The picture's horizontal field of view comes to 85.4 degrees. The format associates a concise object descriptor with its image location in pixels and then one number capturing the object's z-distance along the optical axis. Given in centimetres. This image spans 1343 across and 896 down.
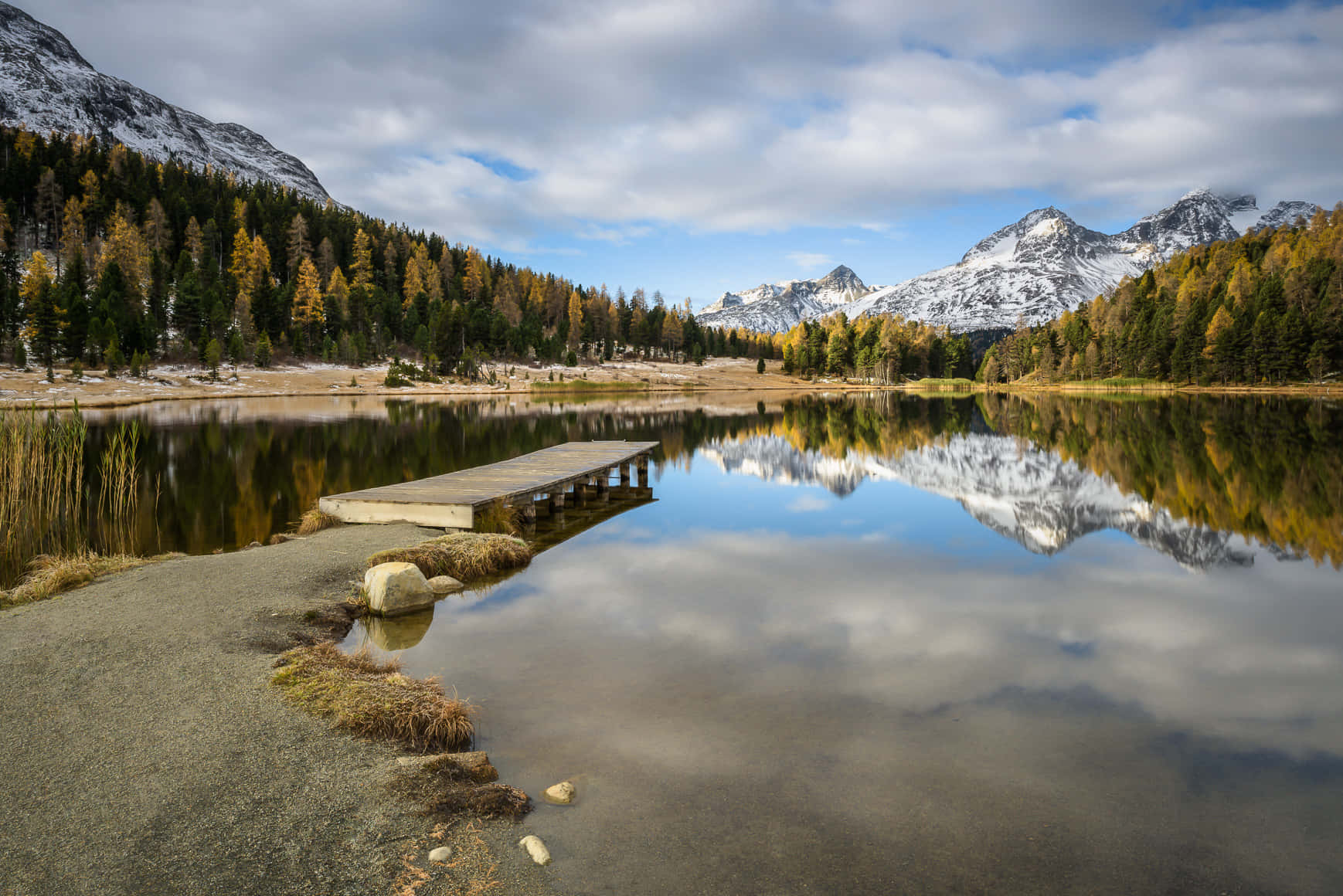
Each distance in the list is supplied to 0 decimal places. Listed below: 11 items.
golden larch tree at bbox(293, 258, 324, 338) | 10356
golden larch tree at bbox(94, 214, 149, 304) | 9944
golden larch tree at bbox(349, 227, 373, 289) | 12616
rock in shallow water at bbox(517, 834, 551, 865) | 489
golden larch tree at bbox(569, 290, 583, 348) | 14275
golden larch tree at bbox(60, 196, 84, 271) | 10056
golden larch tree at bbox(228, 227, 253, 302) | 10581
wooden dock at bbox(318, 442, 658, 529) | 1550
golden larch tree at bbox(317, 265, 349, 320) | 10600
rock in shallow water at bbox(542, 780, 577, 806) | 575
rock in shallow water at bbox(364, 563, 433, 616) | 1051
